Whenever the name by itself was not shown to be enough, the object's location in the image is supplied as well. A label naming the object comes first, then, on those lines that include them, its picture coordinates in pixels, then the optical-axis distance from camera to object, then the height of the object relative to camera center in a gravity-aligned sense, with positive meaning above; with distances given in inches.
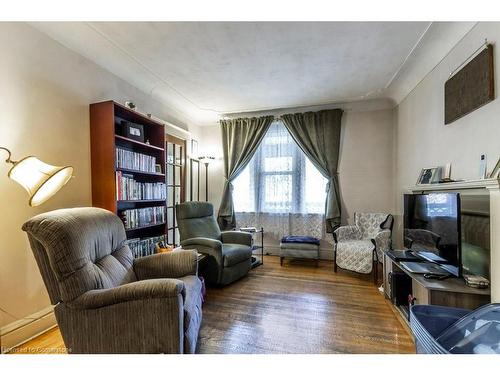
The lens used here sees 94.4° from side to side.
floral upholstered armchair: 113.3 -31.1
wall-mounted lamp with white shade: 54.0 +2.3
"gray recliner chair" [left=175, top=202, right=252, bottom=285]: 103.3 -28.7
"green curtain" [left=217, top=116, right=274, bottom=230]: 160.1 +25.5
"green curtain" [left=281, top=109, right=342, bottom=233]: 146.9 +26.2
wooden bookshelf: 87.7 +13.9
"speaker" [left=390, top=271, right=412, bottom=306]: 84.5 -38.4
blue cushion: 135.3 -33.0
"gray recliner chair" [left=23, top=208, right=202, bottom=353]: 47.9 -24.8
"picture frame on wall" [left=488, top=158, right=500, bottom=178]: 57.8 +3.1
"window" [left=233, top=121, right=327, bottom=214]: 155.2 +2.3
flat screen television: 67.5 -15.2
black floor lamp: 165.2 +17.6
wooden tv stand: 60.3 -29.3
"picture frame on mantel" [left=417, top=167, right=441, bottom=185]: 92.4 +3.2
